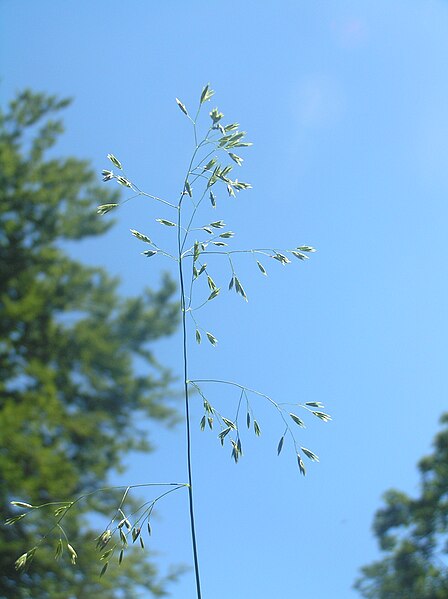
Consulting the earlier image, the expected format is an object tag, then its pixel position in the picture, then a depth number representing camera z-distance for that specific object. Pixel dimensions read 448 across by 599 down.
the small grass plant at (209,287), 0.63
